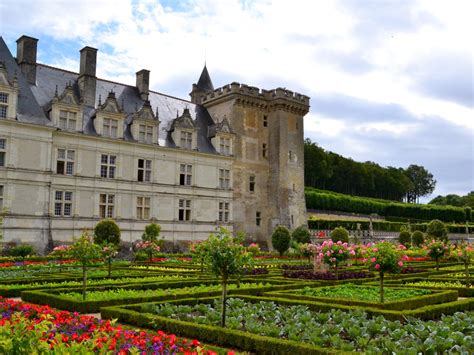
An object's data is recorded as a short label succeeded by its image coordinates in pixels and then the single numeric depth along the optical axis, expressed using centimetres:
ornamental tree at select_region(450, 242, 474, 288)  1684
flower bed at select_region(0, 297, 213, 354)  502
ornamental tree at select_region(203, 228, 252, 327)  965
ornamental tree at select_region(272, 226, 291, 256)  3516
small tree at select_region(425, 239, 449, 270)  2305
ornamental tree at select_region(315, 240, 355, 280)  1800
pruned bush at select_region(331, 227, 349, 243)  3609
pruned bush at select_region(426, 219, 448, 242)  3944
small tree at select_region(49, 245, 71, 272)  1928
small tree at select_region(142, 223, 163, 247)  3161
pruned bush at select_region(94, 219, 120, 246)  2850
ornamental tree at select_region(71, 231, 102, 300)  1398
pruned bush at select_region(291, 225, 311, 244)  3559
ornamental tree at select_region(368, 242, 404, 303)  1250
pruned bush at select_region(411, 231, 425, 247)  4097
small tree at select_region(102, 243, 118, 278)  1833
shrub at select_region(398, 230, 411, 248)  4219
